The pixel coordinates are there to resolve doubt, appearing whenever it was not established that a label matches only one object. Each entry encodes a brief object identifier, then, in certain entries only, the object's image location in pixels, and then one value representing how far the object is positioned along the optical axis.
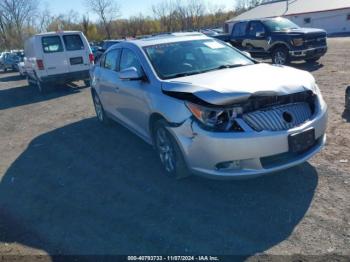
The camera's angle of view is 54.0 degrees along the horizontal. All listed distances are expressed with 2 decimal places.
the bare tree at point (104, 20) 62.25
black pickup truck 12.02
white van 12.69
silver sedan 3.53
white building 37.62
